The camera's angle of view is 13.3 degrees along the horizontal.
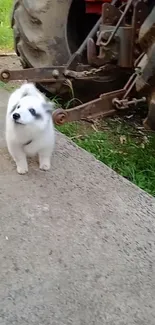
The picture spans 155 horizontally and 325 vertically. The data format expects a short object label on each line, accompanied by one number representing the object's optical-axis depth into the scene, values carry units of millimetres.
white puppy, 2338
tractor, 2475
